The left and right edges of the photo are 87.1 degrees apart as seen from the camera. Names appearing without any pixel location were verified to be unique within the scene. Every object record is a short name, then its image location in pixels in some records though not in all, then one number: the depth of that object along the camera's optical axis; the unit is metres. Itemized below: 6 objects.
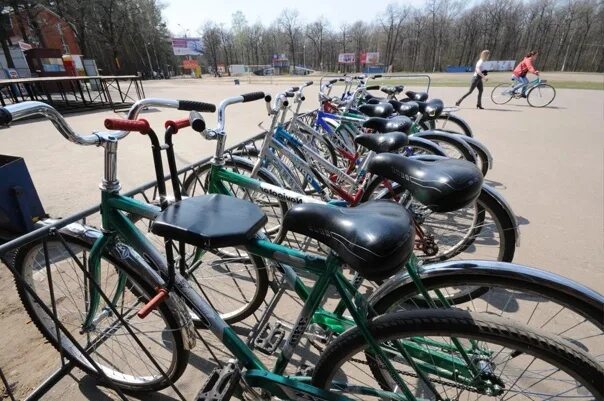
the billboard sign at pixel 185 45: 41.81
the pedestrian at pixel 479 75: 9.62
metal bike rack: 1.17
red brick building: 28.32
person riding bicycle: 10.53
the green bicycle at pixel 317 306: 1.00
